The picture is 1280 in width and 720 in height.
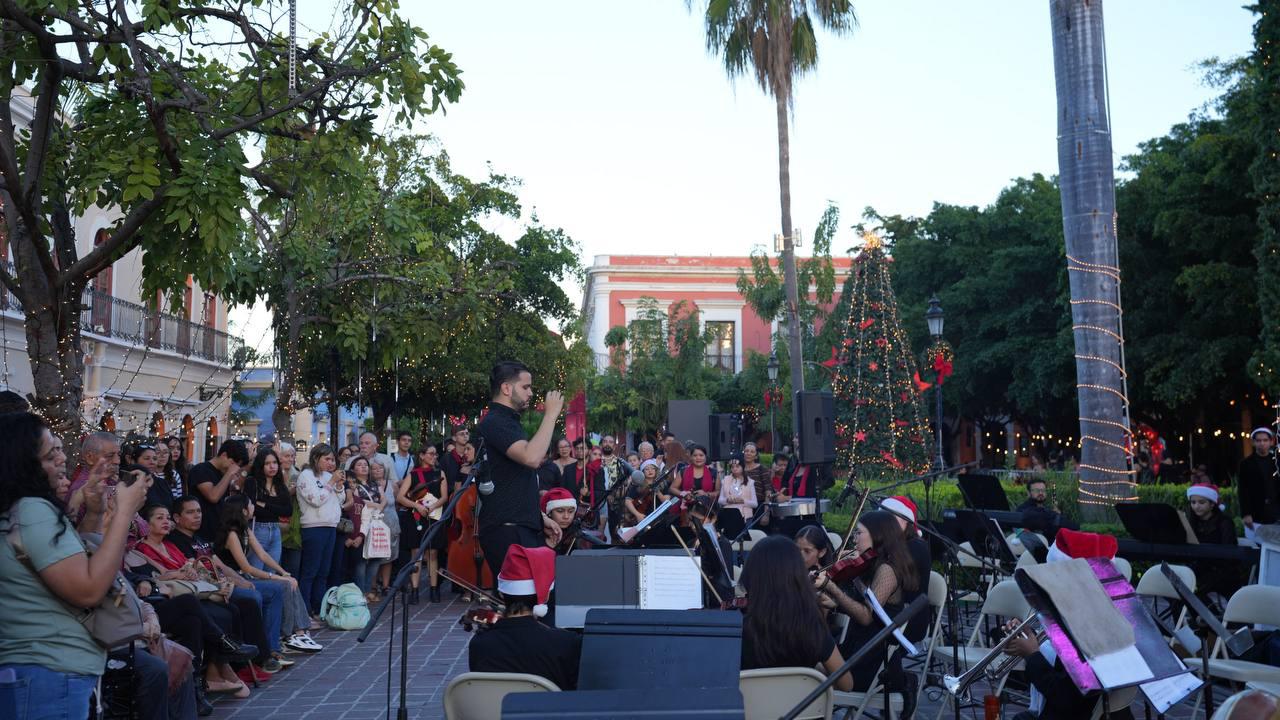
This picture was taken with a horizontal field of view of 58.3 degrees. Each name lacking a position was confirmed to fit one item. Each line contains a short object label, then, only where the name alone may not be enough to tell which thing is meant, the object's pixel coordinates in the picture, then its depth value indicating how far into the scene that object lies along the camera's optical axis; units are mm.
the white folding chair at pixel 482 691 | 4383
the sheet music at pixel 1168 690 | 4703
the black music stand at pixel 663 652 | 4008
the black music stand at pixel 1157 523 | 10062
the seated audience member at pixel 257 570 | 9633
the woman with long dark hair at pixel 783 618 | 5137
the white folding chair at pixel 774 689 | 4492
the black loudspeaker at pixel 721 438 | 21672
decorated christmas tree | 24094
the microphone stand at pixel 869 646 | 3820
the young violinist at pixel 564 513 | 8867
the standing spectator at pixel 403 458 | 15312
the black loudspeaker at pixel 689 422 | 21609
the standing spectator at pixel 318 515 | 11516
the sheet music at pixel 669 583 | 5438
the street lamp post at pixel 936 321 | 19781
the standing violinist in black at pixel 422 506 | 13836
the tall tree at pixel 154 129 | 6871
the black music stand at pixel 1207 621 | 5156
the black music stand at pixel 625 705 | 3146
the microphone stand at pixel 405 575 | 5281
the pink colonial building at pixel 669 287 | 63406
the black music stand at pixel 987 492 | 12445
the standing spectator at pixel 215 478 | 9945
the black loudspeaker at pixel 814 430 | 13648
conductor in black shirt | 6207
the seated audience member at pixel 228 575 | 8695
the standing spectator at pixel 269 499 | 10695
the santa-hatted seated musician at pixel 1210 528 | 9977
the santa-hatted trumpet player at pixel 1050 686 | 5129
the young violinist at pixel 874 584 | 6195
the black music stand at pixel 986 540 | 8773
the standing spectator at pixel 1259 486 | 10555
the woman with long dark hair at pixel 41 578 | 3742
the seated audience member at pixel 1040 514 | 10648
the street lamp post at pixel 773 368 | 30766
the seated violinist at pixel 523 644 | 4656
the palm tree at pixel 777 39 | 23625
